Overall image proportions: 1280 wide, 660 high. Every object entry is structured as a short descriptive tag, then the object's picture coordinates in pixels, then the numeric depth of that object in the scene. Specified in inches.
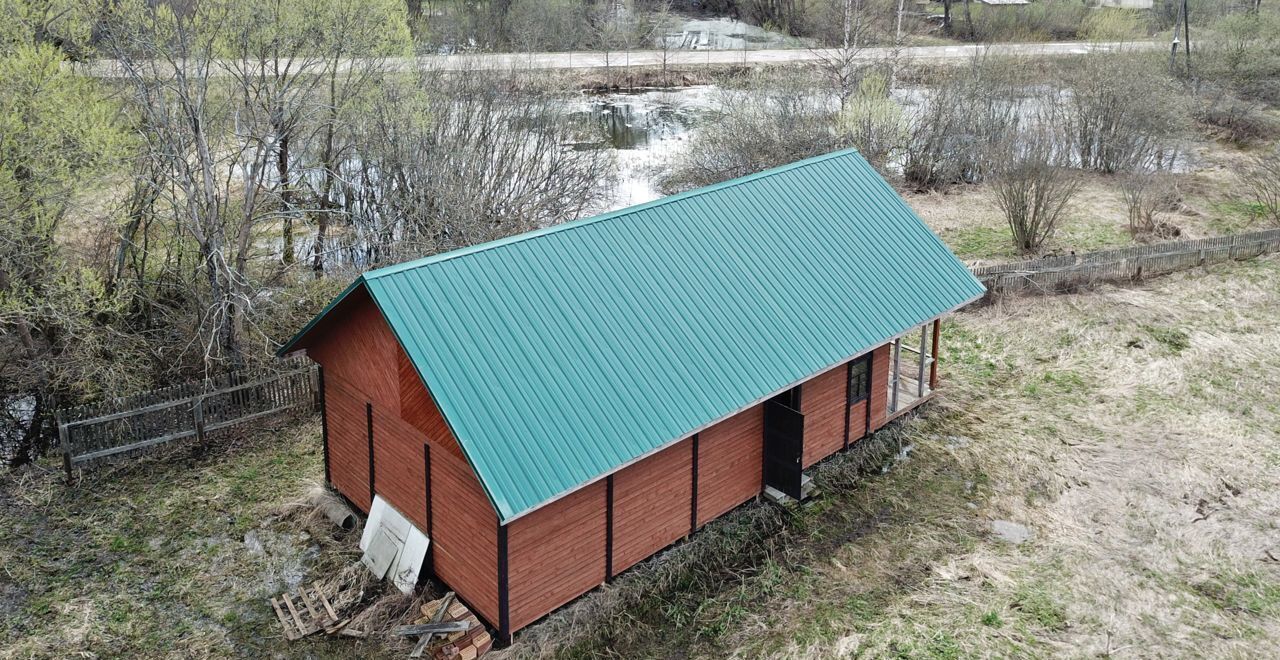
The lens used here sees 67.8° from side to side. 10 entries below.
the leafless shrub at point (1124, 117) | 1448.1
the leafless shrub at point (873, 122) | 1288.1
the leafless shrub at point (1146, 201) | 1212.5
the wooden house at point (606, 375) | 486.6
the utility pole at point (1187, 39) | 1808.6
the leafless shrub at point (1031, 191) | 1111.0
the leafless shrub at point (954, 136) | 1460.4
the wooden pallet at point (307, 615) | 518.9
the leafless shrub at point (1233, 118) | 1724.9
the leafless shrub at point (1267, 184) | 1226.0
